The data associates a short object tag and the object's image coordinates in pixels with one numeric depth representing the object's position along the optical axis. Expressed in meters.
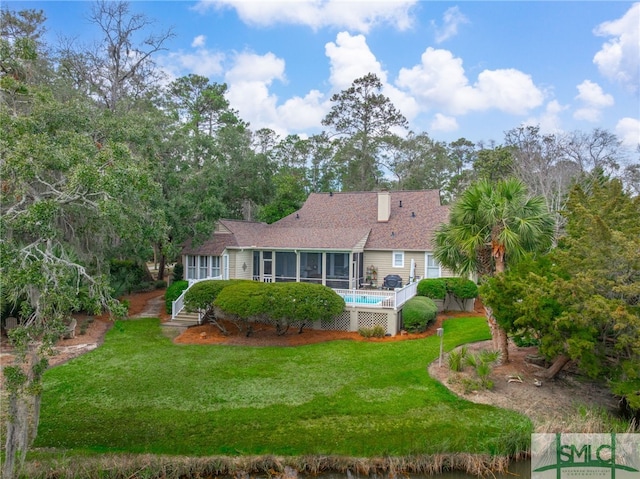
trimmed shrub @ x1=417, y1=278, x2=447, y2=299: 19.11
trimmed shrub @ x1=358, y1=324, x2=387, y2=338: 16.16
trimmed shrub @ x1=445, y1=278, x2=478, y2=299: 19.33
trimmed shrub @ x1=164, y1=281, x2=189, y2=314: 19.20
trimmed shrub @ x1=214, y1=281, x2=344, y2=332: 15.25
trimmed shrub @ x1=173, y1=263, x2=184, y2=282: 24.52
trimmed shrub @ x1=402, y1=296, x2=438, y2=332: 16.45
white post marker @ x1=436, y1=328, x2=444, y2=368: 12.09
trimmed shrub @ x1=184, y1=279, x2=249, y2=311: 16.56
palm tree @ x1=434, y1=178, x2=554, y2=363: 11.79
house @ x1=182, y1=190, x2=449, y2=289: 21.56
